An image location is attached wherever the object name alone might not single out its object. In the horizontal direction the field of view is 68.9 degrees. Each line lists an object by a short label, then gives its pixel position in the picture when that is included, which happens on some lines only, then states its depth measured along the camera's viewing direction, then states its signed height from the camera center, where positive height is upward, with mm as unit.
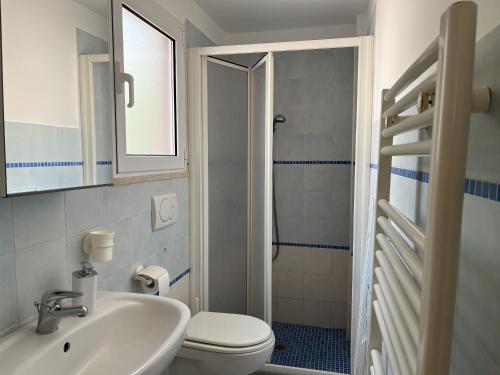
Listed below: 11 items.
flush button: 1888 -298
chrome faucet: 1116 -484
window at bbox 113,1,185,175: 1540 +322
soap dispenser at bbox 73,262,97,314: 1260 -453
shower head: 2990 +302
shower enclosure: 2342 -243
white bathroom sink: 1036 -604
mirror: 971 +189
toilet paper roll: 1732 -596
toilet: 1768 -952
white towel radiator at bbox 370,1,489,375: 464 -26
